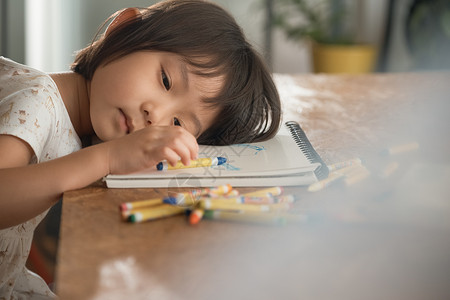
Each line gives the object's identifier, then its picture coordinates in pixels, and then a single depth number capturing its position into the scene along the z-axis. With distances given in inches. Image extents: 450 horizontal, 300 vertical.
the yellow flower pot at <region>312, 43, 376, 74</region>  146.8
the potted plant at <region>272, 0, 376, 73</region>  147.5
